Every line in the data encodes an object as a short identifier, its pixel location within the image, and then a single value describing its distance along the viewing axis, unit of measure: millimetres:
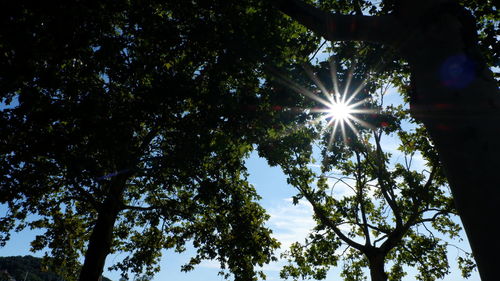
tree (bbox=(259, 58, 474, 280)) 10489
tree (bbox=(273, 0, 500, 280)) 1493
